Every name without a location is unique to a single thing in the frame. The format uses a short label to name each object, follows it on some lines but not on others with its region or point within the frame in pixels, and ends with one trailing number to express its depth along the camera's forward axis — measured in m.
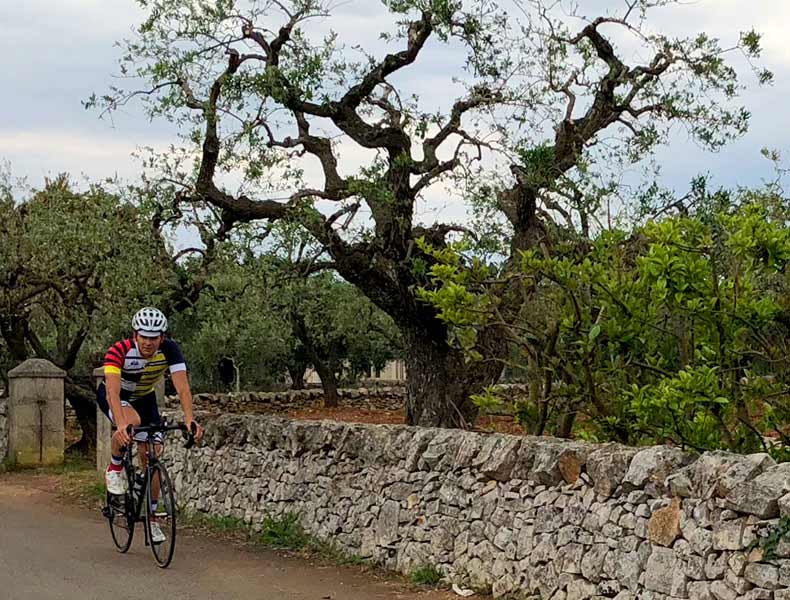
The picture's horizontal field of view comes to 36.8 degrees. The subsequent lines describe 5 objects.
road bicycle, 10.47
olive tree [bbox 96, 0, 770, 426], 14.56
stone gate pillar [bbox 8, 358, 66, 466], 20.77
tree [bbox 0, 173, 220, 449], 18.28
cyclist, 10.46
